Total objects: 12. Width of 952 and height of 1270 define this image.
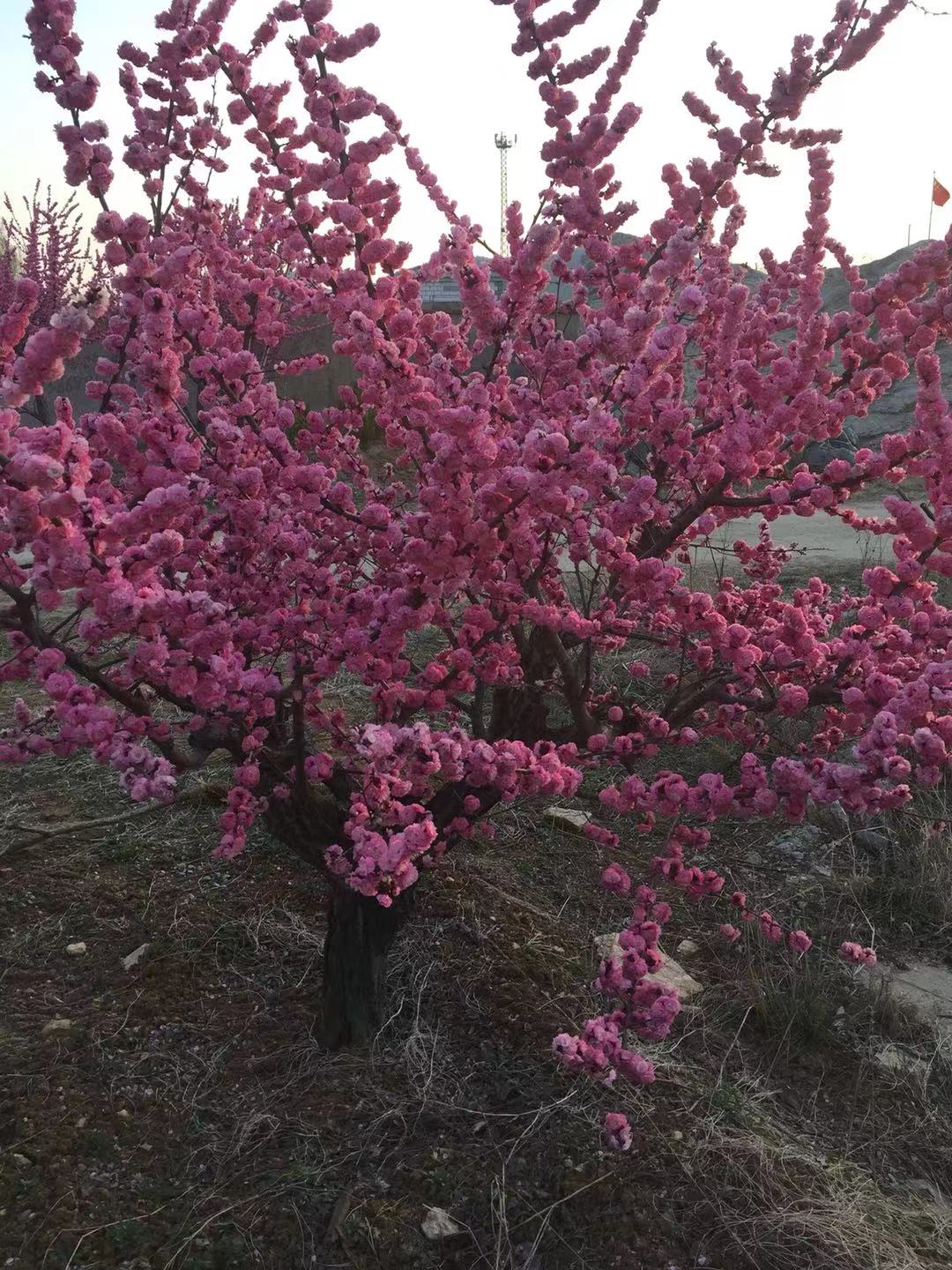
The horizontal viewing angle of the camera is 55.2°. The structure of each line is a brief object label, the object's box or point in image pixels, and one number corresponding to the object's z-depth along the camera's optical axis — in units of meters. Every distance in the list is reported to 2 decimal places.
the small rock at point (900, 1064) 2.54
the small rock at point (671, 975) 2.84
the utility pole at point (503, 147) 14.07
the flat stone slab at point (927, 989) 2.82
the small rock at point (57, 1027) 2.48
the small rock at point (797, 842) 3.79
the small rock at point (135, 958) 2.77
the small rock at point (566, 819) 3.89
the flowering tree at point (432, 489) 1.79
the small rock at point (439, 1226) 1.98
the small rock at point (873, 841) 3.64
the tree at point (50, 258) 10.24
